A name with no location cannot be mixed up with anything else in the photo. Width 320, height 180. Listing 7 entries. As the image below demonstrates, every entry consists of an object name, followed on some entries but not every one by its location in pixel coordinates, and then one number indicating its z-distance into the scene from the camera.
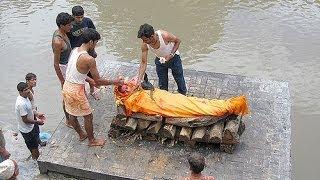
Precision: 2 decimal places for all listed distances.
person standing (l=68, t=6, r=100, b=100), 6.48
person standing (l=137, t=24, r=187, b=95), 6.06
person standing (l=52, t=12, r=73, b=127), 6.06
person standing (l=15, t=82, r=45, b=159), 5.89
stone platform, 5.78
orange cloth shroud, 5.87
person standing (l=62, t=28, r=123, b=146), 5.44
